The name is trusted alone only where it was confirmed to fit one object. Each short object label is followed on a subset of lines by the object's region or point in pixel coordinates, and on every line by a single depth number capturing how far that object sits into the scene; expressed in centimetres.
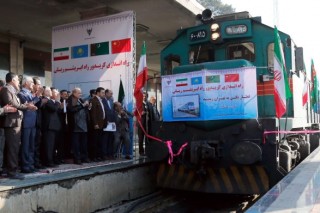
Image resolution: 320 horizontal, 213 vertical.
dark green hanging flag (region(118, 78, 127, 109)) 870
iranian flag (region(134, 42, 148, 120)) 755
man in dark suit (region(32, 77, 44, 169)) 657
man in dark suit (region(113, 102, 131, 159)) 837
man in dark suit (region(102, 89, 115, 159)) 808
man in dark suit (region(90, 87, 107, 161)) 771
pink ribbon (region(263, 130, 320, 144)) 607
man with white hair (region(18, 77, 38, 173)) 613
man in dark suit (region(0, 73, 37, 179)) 563
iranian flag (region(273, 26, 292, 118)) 610
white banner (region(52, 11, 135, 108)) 881
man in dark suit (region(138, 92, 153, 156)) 904
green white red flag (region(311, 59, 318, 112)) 1042
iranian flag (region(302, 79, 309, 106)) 839
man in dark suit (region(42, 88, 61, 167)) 669
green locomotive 624
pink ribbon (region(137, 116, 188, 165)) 663
